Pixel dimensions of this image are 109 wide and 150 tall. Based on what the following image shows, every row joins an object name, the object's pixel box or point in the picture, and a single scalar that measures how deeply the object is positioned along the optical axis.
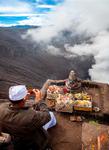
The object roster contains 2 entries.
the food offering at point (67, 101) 3.08
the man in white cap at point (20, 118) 1.92
